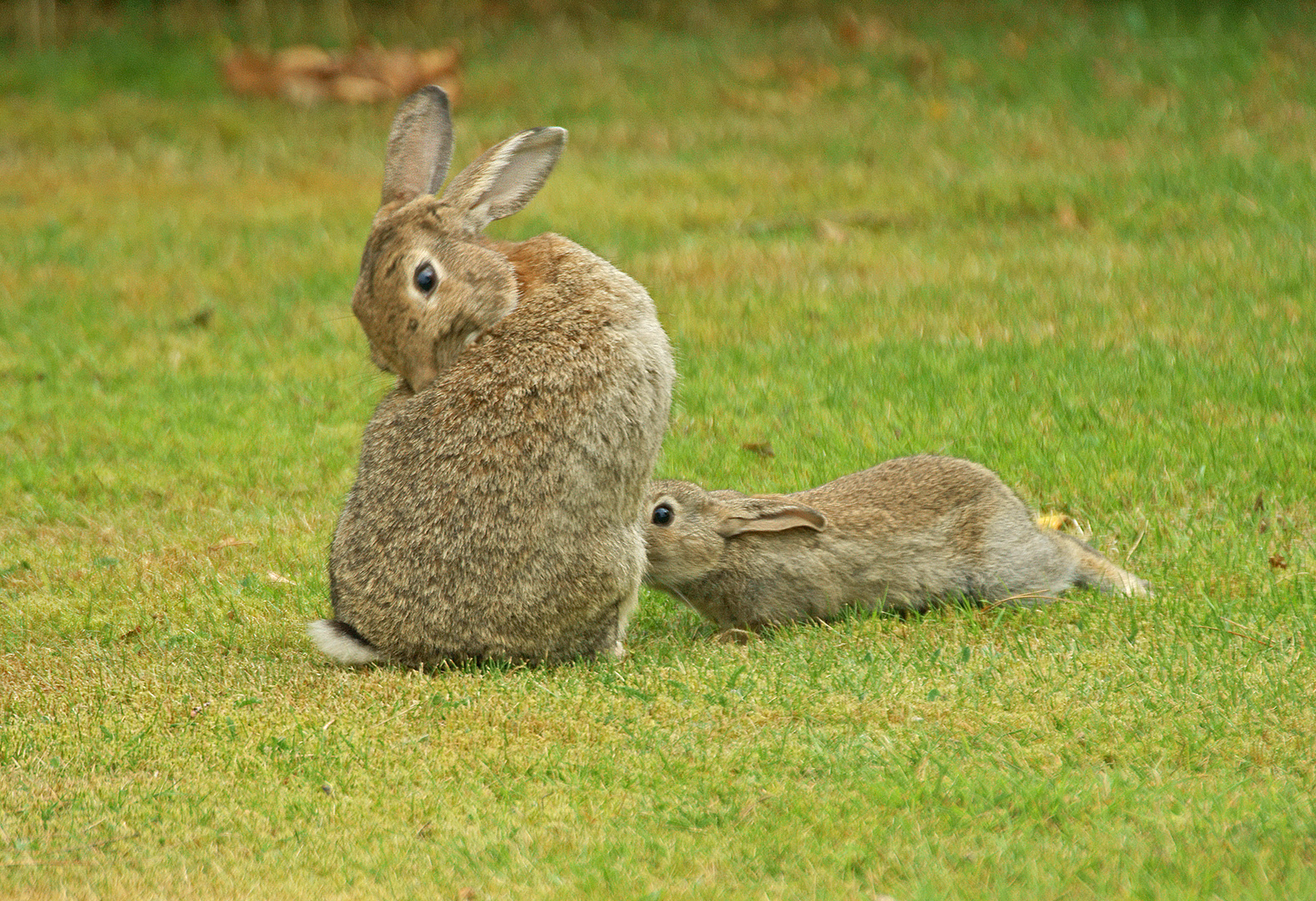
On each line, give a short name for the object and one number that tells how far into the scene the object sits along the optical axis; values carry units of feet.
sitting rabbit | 37.17
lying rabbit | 42.52
